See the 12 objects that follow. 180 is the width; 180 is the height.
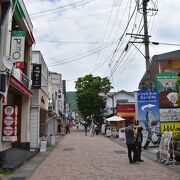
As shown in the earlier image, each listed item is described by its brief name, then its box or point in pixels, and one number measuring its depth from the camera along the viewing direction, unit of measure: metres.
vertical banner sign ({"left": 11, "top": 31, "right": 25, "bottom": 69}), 13.28
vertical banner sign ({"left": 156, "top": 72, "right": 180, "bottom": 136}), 19.08
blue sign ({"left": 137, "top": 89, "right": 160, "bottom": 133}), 20.55
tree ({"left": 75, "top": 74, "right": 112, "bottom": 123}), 58.47
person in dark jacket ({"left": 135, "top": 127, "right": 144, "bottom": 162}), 14.68
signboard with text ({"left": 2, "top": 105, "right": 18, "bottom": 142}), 12.59
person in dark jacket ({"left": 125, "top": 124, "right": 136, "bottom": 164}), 14.22
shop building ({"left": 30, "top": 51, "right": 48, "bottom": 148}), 20.50
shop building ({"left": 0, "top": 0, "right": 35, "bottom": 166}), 12.28
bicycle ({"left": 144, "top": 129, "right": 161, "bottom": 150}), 20.36
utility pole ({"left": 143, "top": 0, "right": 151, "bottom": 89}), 20.23
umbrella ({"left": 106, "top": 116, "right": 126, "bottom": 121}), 38.47
